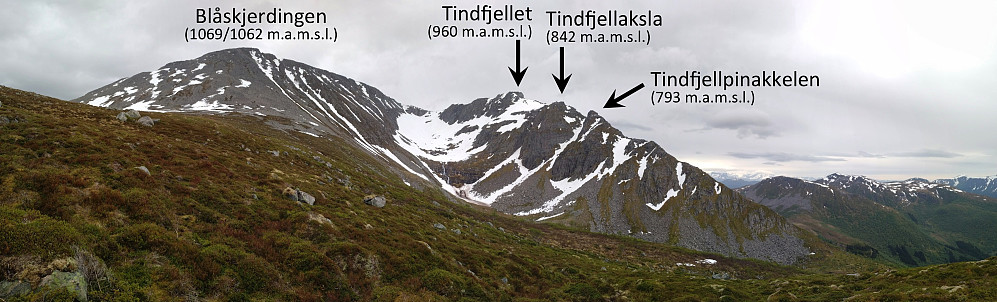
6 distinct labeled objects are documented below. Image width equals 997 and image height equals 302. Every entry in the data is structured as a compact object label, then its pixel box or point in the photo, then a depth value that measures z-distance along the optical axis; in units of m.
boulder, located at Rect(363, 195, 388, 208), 41.69
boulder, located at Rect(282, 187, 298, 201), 29.63
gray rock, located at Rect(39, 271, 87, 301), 10.34
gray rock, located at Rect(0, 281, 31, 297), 9.62
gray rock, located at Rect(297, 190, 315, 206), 30.62
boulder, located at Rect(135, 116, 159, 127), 41.10
